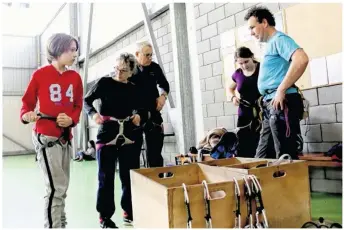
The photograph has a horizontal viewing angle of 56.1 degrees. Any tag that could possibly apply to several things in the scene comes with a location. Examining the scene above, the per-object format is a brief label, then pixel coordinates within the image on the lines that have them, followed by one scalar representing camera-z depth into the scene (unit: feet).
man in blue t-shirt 5.33
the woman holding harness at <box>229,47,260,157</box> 8.29
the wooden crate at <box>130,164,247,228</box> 3.38
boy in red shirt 5.09
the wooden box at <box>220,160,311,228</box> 3.84
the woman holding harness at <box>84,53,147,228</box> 6.06
